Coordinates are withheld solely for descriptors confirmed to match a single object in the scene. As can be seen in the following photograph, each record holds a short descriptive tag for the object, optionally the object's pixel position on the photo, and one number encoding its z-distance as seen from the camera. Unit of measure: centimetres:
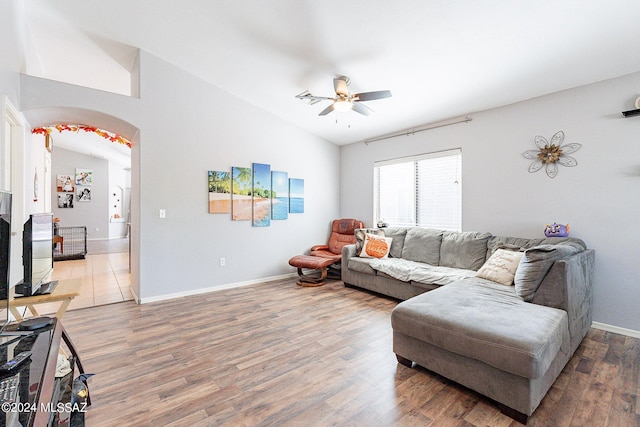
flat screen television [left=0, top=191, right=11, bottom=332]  133
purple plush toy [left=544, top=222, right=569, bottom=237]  307
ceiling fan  313
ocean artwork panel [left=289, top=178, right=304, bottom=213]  511
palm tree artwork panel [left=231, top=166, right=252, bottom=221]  441
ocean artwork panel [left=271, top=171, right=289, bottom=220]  486
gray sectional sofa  167
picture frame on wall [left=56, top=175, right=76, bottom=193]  919
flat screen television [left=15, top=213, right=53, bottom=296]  185
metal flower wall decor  314
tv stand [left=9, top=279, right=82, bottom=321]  179
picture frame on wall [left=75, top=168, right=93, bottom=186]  953
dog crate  664
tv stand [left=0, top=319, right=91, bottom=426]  76
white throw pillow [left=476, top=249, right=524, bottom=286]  282
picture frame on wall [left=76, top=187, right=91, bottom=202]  952
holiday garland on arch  411
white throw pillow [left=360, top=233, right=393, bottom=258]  441
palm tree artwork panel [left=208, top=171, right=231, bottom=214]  419
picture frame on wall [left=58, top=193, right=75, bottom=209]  919
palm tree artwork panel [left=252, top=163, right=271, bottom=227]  464
